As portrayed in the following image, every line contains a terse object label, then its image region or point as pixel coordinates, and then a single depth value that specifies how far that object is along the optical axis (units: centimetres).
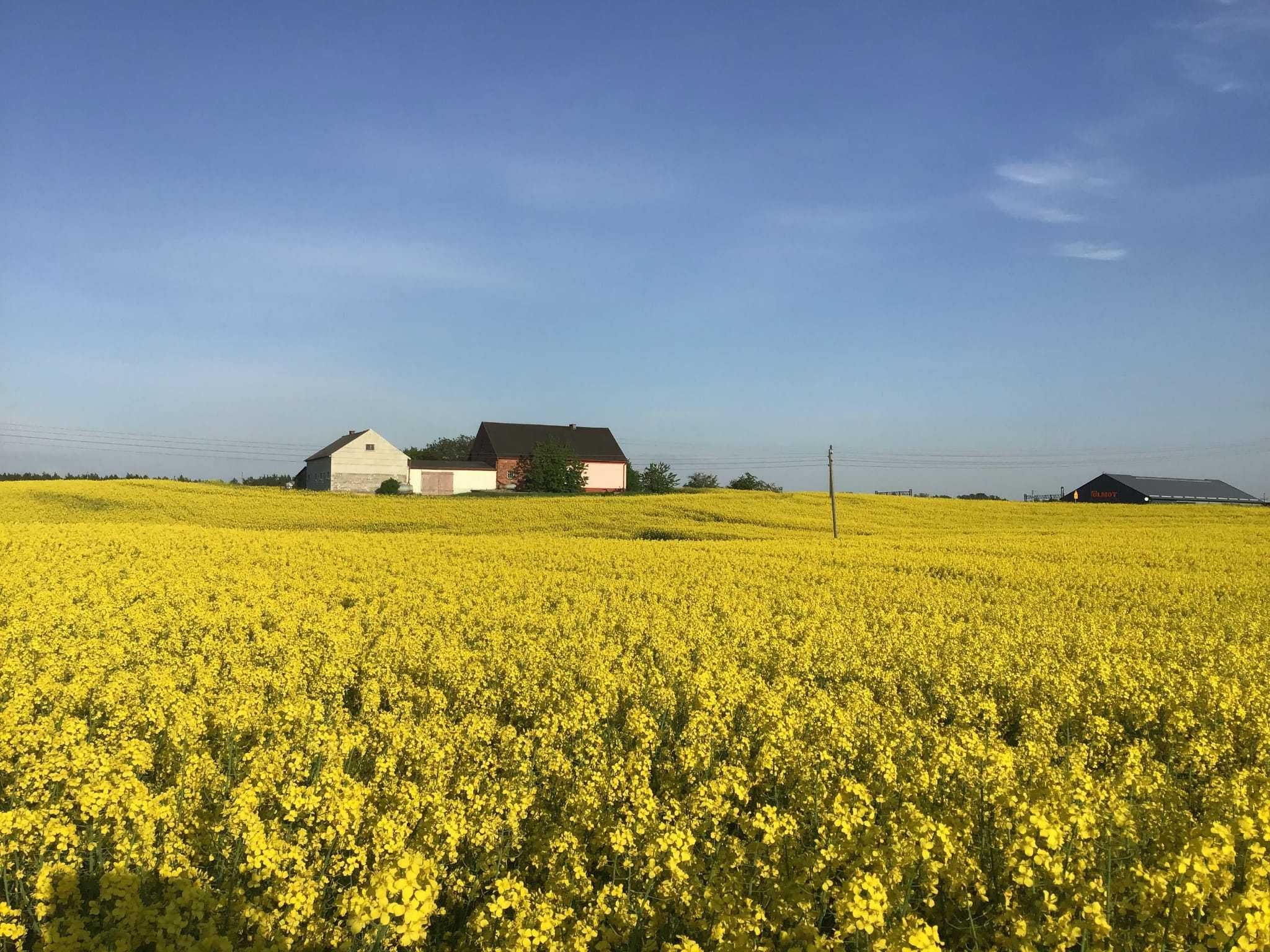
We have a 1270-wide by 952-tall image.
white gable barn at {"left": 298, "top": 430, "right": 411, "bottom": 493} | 7700
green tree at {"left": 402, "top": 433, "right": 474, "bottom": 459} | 14300
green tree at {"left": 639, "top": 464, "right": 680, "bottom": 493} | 8587
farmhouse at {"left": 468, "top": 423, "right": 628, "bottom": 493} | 8681
